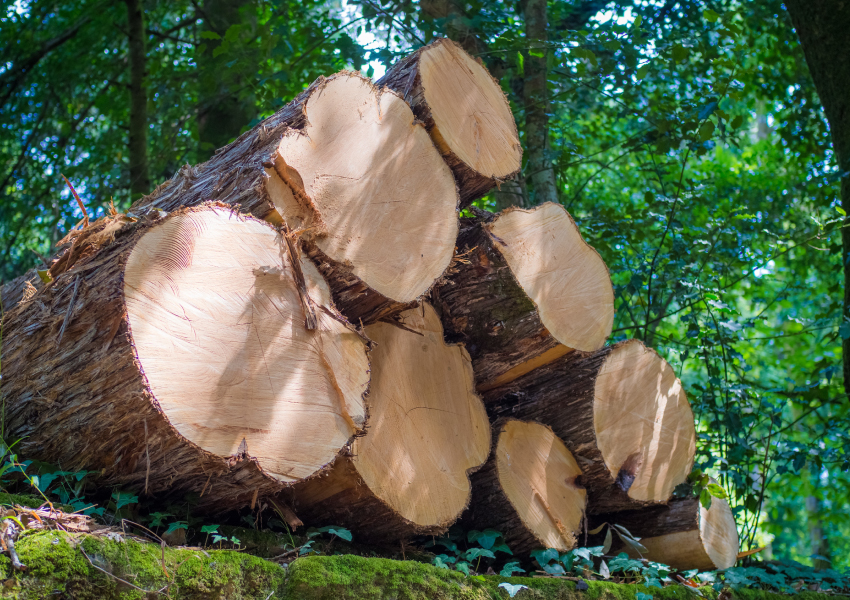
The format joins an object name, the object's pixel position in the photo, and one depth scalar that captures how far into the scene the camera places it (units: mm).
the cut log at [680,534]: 3125
